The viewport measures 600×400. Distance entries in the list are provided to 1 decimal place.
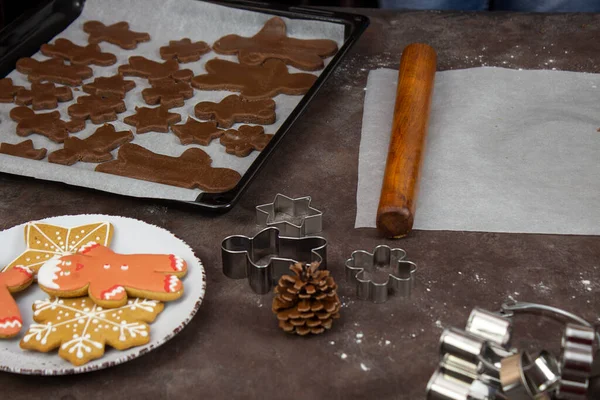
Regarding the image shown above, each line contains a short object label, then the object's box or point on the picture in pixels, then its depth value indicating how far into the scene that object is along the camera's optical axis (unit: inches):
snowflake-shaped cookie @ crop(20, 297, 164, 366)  33.4
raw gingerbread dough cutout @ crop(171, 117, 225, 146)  53.2
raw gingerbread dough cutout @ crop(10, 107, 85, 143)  54.2
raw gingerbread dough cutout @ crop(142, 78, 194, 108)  57.9
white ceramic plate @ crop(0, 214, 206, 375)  33.3
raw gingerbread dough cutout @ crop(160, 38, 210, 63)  64.3
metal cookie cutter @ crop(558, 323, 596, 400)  29.9
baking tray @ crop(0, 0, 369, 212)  62.4
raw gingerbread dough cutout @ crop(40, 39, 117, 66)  63.9
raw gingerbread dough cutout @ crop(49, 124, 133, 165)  51.2
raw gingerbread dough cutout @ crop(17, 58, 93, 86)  61.5
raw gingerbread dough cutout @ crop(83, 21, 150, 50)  66.7
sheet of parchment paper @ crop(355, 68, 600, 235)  45.8
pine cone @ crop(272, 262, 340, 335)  35.6
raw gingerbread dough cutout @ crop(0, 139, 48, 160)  51.3
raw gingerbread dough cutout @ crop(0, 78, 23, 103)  59.1
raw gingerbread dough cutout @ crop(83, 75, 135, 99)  59.1
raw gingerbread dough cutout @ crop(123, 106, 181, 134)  54.5
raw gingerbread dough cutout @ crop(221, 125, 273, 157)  51.9
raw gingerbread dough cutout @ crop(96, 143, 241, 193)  48.1
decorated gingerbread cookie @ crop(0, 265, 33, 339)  34.6
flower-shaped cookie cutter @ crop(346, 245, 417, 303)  38.8
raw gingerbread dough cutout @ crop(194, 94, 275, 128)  55.4
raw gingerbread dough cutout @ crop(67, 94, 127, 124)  56.0
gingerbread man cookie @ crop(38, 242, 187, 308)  36.0
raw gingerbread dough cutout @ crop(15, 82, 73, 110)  58.0
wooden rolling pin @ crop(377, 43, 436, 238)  43.0
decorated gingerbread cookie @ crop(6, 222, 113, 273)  39.8
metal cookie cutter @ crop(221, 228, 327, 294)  39.4
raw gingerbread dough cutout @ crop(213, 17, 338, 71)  63.7
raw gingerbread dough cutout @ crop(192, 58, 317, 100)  59.3
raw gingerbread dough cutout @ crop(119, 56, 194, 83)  61.1
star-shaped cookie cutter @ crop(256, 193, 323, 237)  44.1
